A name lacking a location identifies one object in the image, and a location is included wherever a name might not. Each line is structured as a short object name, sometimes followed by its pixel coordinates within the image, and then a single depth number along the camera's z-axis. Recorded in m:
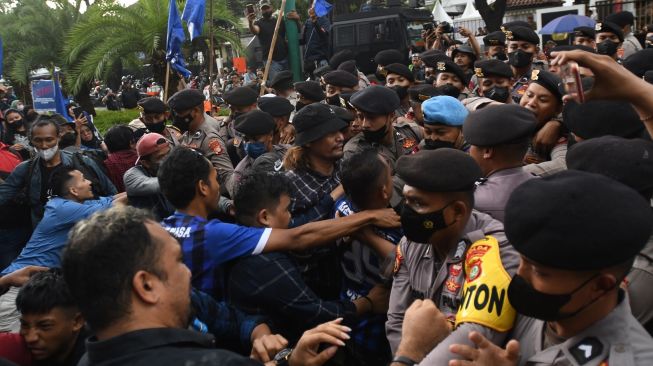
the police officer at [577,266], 1.63
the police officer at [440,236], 2.41
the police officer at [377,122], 4.47
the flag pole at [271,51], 8.29
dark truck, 12.92
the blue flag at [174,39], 9.12
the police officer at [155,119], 6.28
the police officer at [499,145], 3.10
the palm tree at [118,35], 15.31
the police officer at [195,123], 5.86
